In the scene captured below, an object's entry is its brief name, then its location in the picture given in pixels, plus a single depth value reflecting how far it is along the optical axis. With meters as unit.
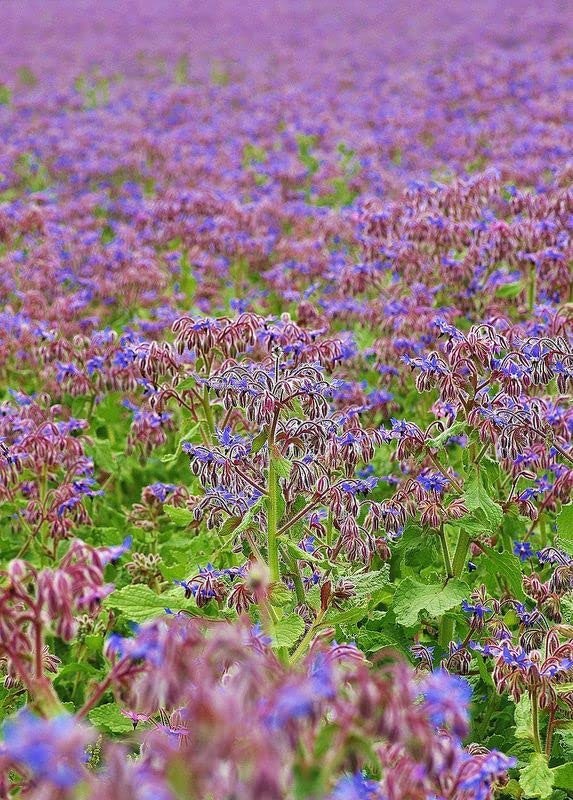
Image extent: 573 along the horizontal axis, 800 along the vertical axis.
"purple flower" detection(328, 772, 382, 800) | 1.83
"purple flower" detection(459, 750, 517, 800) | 2.01
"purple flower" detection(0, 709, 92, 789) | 1.49
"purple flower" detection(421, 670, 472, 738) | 1.90
